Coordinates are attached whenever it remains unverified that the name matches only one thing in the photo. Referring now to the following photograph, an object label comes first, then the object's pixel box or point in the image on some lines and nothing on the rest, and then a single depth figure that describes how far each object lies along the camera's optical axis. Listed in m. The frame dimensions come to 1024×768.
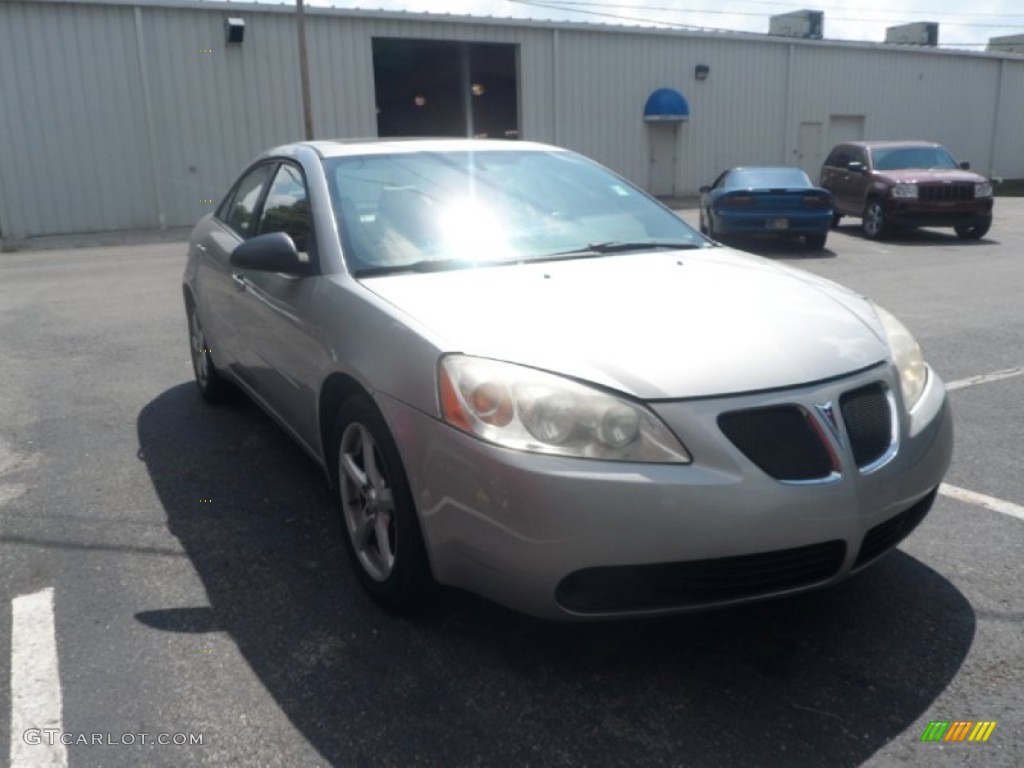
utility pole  19.55
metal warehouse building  18.62
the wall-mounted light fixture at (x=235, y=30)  19.54
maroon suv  14.80
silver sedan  2.37
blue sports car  13.40
